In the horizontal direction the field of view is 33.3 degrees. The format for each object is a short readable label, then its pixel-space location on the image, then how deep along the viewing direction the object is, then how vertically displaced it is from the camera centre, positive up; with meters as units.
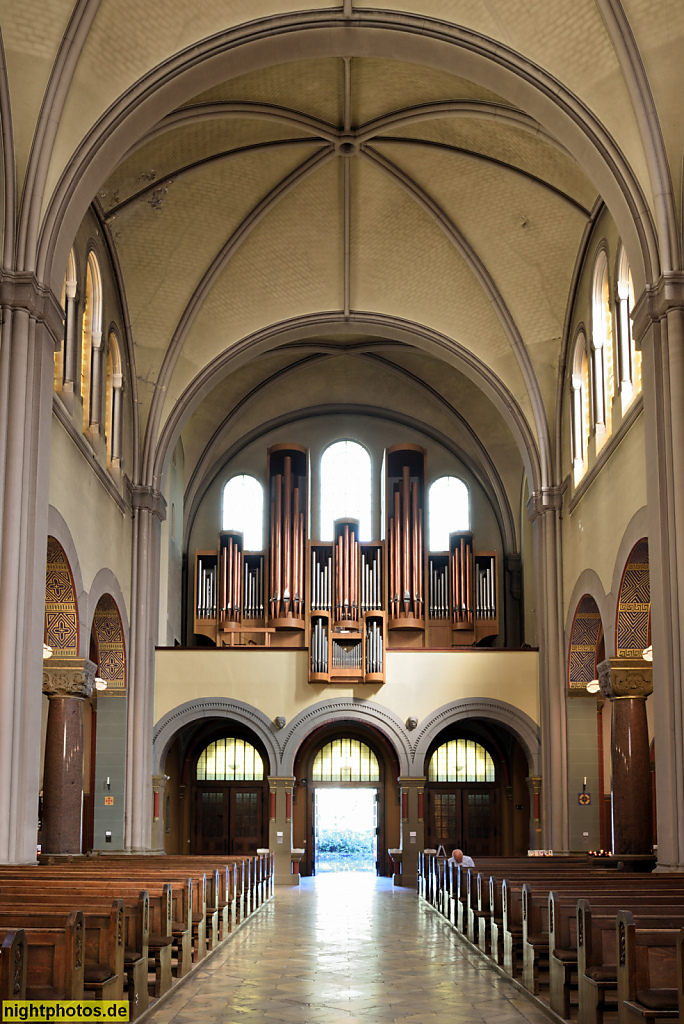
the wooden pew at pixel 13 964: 5.59 -1.16
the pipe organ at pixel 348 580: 25.58 +3.28
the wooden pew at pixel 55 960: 6.18 -1.25
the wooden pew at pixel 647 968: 6.10 -1.32
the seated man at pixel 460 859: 15.60 -1.81
